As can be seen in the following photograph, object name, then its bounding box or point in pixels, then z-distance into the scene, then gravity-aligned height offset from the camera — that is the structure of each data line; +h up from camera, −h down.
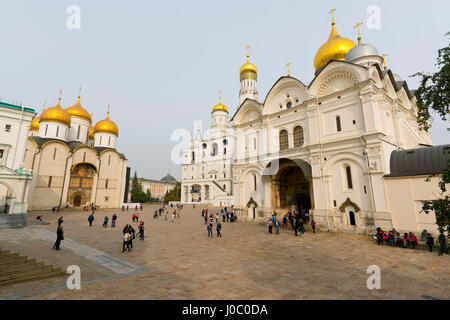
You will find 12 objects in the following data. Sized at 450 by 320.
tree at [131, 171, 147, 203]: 56.38 +2.15
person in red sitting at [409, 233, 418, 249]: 11.64 -2.01
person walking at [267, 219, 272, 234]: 15.93 -1.65
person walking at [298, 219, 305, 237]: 14.86 -1.69
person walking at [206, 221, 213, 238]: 14.69 -1.79
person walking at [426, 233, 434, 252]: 10.86 -1.93
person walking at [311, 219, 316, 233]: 15.97 -1.59
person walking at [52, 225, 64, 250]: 10.43 -1.60
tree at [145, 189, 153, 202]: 61.00 +1.82
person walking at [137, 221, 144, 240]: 13.33 -1.72
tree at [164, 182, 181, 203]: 58.77 +2.28
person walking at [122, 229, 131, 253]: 10.51 -1.69
